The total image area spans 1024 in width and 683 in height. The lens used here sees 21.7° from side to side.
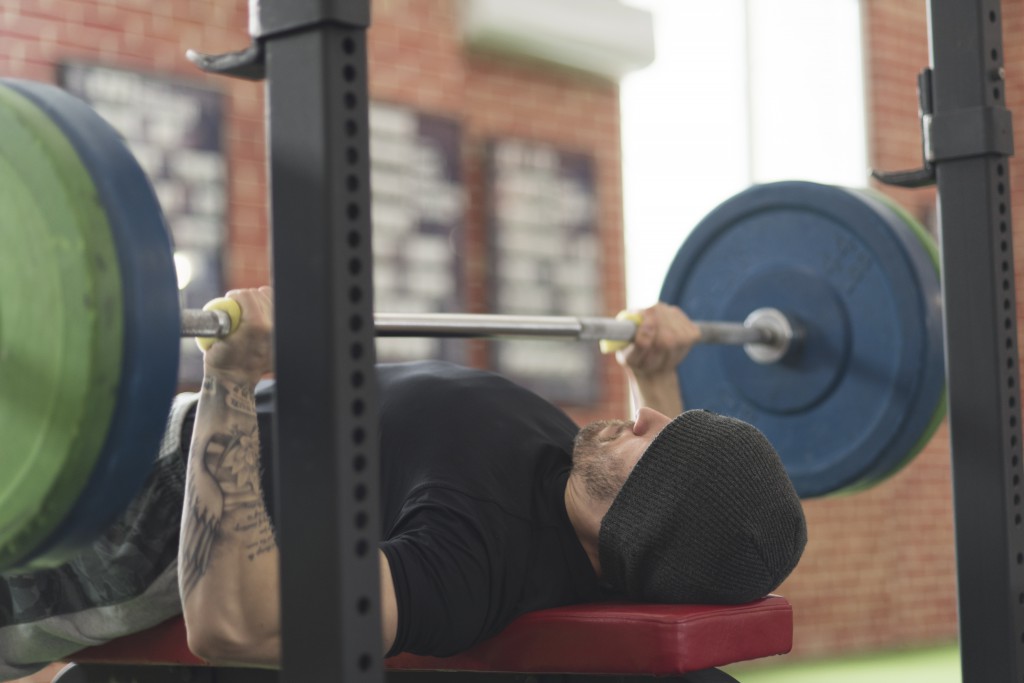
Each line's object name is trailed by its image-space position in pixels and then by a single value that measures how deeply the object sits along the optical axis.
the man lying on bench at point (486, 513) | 2.66
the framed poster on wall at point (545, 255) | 5.83
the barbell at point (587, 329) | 3.19
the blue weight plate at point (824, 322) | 3.44
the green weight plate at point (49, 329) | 2.43
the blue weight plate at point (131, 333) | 2.45
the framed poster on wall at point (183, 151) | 4.47
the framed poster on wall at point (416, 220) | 5.30
